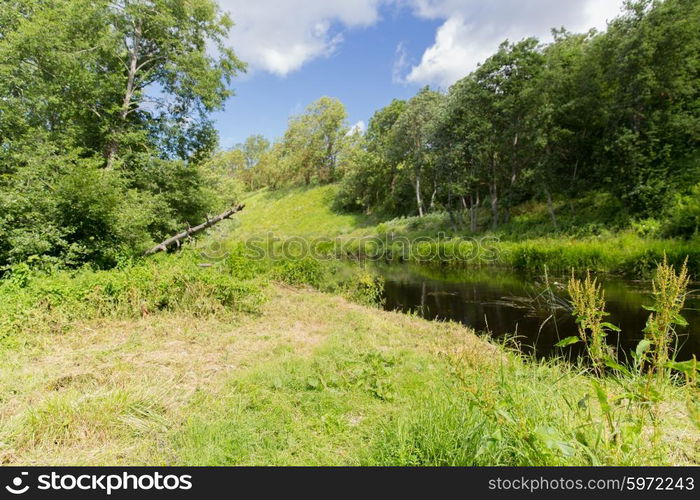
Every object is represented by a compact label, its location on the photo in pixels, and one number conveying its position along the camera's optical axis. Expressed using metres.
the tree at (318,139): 50.91
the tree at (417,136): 30.84
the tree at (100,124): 8.80
